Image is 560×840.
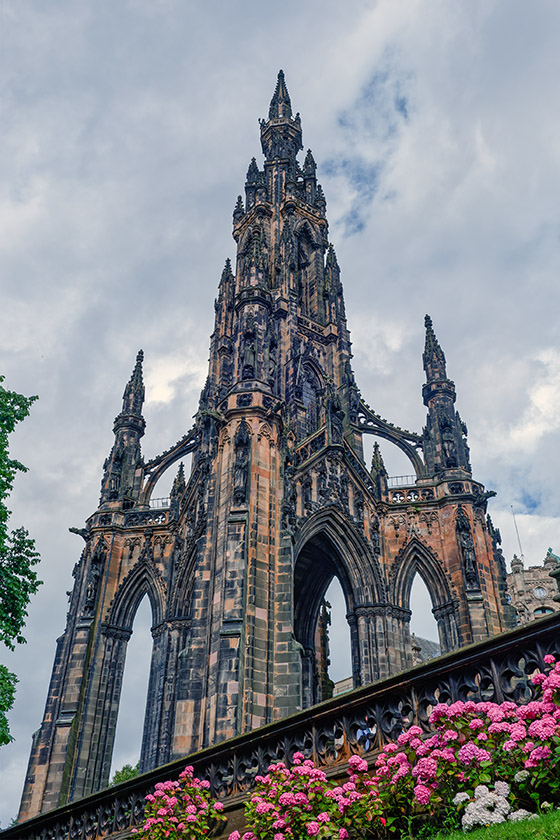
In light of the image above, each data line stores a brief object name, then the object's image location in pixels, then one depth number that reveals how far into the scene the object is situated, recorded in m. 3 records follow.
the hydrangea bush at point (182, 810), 9.02
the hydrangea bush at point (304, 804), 7.16
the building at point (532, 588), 54.75
